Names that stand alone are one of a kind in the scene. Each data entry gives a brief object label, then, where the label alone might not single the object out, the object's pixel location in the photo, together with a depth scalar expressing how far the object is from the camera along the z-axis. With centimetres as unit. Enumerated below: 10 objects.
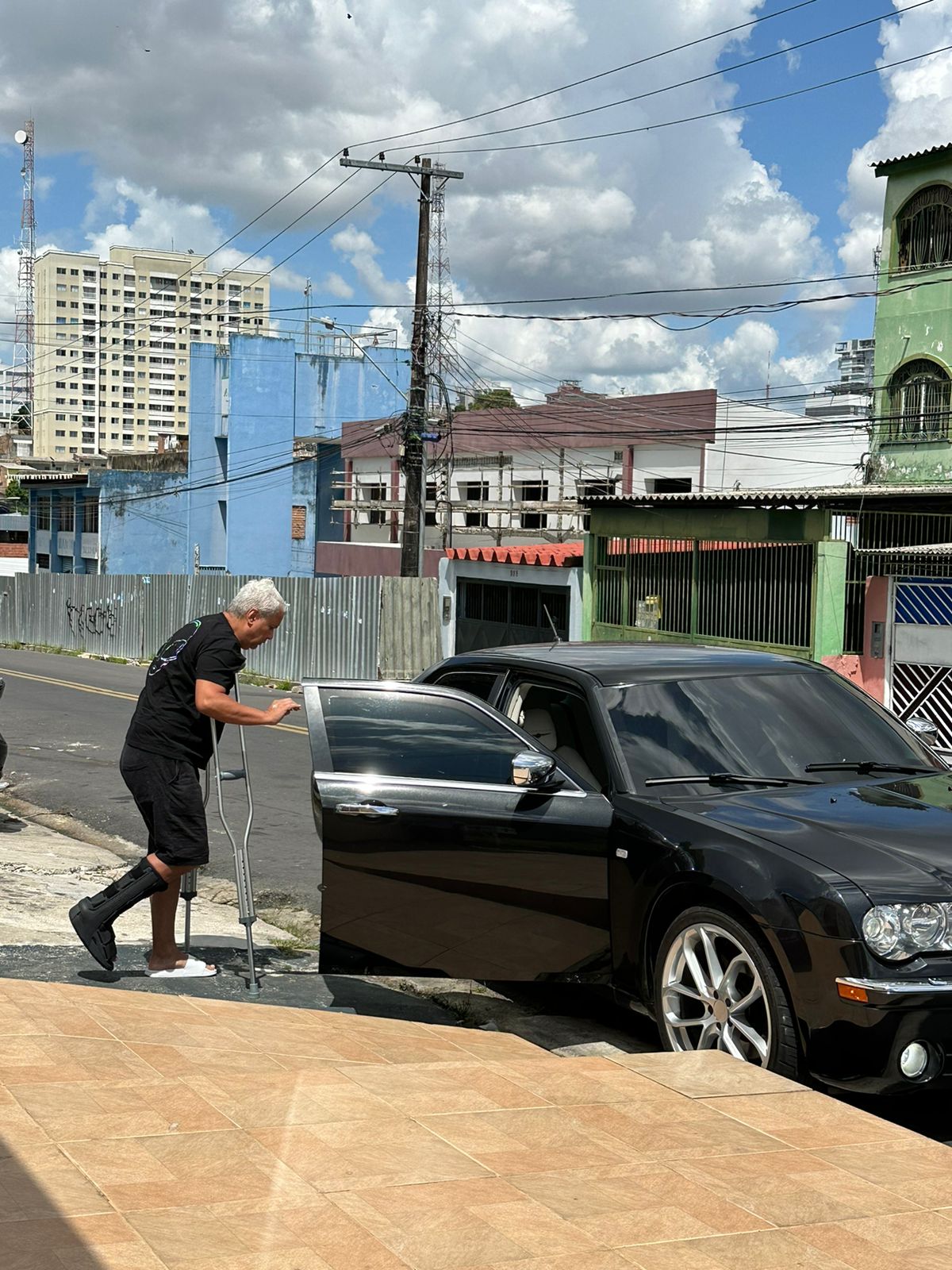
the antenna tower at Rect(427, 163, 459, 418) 2688
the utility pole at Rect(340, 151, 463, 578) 2652
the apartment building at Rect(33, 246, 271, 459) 18525
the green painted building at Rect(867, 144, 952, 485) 3178
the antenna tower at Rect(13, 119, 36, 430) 14362
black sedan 442
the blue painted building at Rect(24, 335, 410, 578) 5375
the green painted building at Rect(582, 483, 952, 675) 1838
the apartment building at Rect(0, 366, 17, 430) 18348
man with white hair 593
